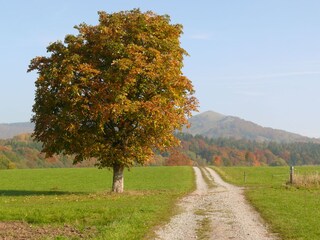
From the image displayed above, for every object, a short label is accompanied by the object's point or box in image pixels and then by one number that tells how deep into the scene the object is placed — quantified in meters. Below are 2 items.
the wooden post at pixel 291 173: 43.20
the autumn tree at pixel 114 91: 31.64
